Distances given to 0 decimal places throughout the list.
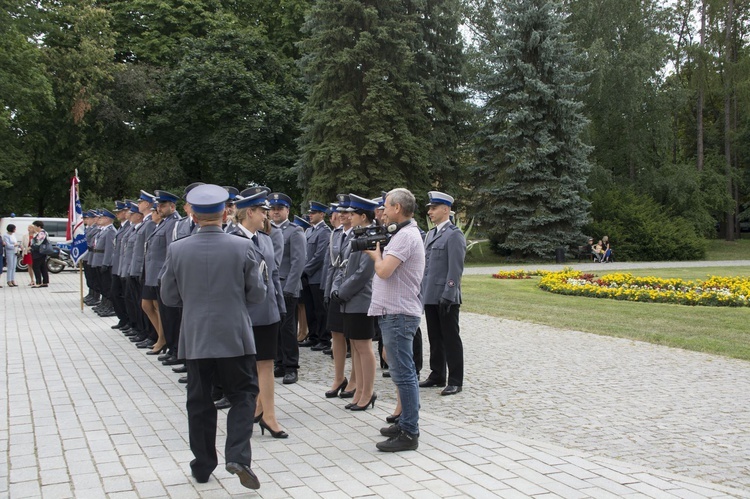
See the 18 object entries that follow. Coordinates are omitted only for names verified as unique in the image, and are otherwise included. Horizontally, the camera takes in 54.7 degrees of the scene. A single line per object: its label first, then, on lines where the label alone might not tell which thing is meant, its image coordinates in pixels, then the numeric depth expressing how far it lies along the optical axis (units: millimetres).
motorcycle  29328
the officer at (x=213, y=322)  4879
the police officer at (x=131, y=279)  11539
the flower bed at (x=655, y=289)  15281
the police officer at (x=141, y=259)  10883
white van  29400
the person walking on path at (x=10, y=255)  23422
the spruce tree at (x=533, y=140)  33875
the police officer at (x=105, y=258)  14420
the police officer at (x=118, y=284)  12797
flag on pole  16883
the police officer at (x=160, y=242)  10008
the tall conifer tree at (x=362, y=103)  34281
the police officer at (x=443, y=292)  7555
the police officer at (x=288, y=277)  8492
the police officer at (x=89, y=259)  16656
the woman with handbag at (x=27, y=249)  23219
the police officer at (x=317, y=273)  11086
